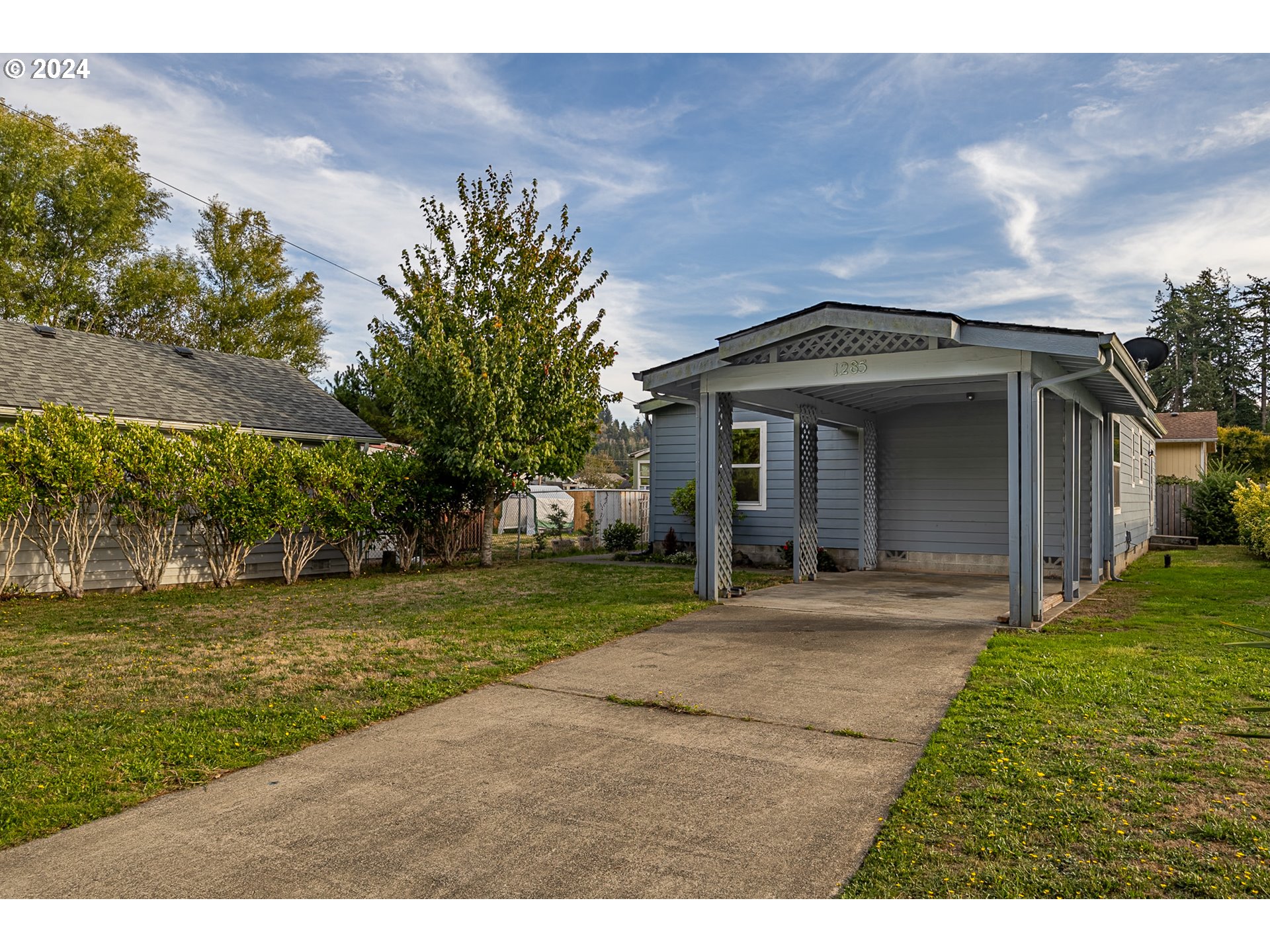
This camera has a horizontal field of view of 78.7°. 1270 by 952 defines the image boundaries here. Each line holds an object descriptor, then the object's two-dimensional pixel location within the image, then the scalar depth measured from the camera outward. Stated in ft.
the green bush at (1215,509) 62.03
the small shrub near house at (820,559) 42.29
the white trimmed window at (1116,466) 41.47
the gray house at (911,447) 24.20
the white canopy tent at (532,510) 84.58
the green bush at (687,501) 45.52
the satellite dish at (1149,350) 47.24
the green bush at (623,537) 51.85
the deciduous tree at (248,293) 82.89
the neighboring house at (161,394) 33.58
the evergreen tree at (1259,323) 133.18
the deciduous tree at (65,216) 66.08
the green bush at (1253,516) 45.62
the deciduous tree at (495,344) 40.93
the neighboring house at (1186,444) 88.43
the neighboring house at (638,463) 68.90
